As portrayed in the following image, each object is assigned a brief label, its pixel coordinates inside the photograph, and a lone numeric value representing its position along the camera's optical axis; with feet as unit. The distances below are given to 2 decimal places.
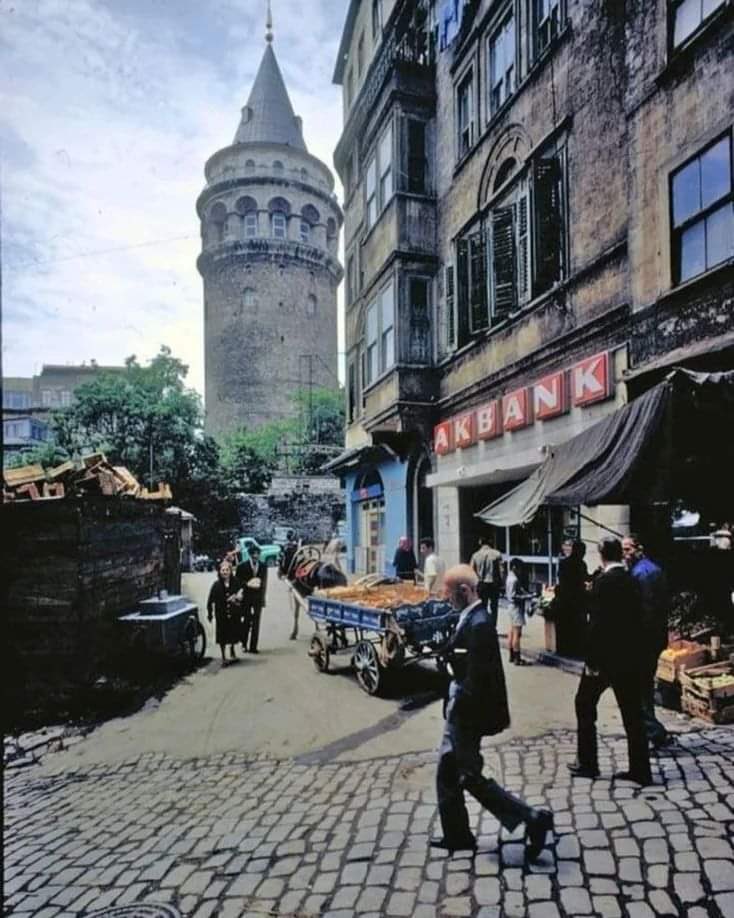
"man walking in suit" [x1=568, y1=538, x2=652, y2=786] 15.89
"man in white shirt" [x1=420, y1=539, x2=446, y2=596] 38.30
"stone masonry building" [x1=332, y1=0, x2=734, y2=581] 28.60
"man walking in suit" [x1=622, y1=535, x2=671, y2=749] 18.52
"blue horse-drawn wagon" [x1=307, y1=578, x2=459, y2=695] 25.81
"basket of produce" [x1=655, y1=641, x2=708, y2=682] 21.93
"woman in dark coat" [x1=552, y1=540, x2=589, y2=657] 29.32
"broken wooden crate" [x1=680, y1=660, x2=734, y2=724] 20.22
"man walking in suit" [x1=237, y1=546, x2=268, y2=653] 35.68
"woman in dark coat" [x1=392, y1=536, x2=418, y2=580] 45.37
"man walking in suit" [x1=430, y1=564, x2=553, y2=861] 13.47
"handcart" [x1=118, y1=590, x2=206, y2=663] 30.50
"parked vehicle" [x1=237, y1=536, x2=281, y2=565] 89.77
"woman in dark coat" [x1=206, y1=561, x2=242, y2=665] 33.86
